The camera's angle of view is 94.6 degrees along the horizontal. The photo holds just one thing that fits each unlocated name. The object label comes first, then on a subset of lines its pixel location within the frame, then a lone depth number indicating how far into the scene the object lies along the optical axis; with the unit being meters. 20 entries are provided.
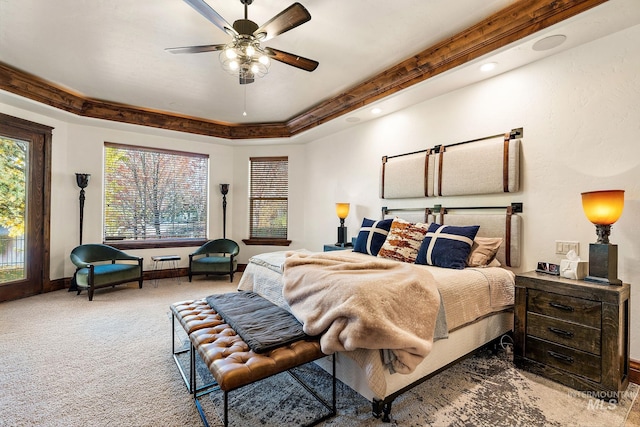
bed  1.76
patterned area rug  1.73
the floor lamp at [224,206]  5.88
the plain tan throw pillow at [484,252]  2.67
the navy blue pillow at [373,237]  3.42
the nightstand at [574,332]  1.89
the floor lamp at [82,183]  4.61
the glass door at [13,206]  3.93
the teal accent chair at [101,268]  4.07
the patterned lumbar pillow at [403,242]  3.00
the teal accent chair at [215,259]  5.10
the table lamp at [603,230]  1.98
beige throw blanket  1.63
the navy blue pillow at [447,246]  2.61
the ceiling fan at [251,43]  2.04
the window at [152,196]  5.07
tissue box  2.13
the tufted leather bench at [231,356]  1.48
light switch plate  2.44
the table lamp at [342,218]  4.49
